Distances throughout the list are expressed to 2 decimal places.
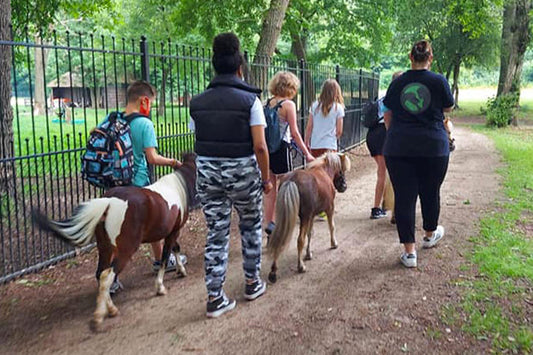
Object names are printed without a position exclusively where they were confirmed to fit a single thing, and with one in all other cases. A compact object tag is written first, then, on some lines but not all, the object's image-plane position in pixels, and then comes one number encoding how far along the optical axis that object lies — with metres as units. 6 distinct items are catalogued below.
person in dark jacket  3.85
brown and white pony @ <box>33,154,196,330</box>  3.81
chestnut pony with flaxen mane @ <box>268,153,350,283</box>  4.62
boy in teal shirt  4.47
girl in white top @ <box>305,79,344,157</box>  6.66
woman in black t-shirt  4.91
